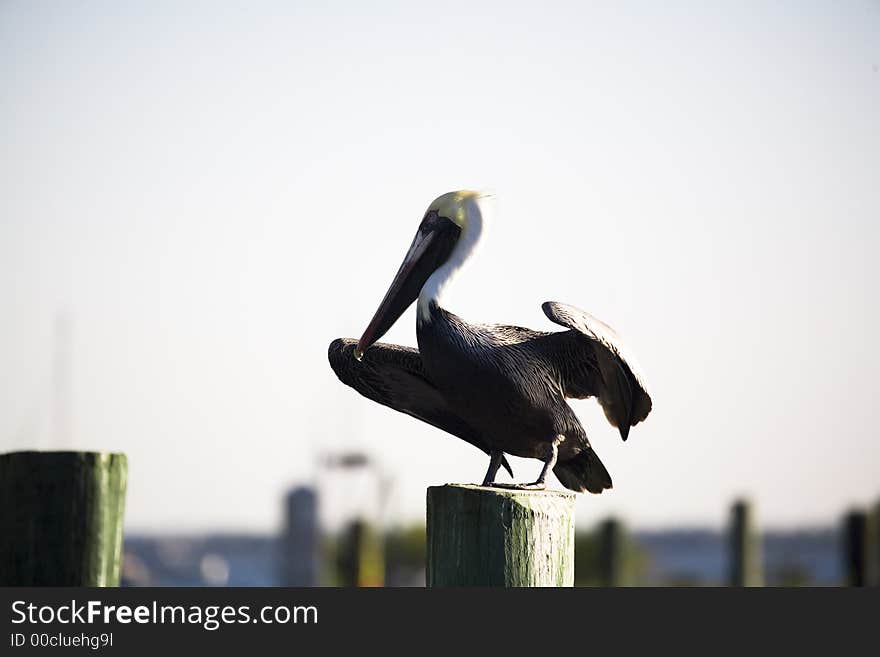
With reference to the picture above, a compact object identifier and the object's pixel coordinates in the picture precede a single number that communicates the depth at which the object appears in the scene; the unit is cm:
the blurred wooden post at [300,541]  2625
